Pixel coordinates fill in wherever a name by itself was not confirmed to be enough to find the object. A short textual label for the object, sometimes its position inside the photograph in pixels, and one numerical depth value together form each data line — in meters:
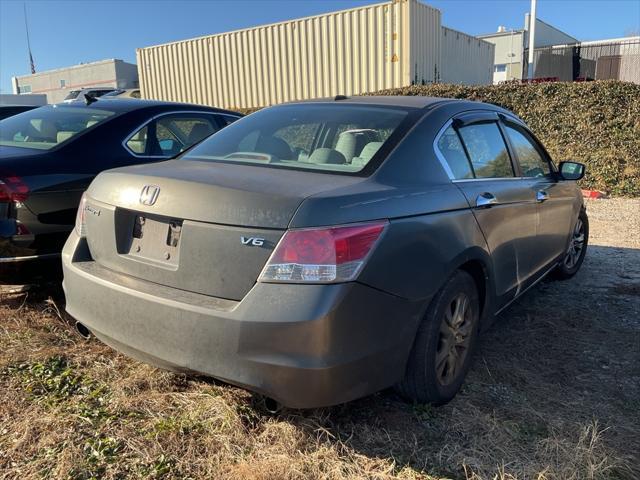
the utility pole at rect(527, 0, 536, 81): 20.03
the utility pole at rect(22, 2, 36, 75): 52.25
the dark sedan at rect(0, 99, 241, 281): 3.46
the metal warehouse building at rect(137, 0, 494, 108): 14.61
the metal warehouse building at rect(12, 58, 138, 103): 36.09
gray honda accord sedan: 2.08
